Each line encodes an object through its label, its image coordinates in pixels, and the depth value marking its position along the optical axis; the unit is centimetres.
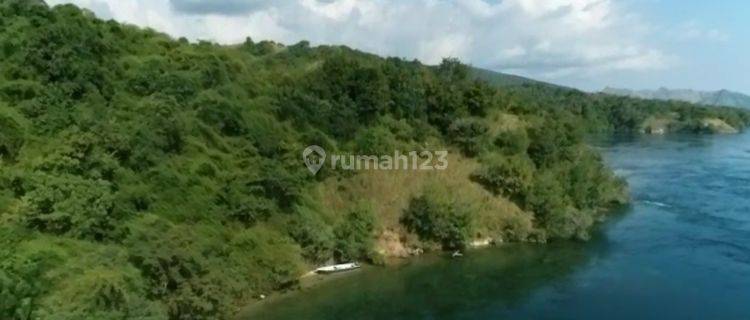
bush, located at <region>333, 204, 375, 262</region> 3675
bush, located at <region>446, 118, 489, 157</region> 4638
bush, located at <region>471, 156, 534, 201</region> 4378
